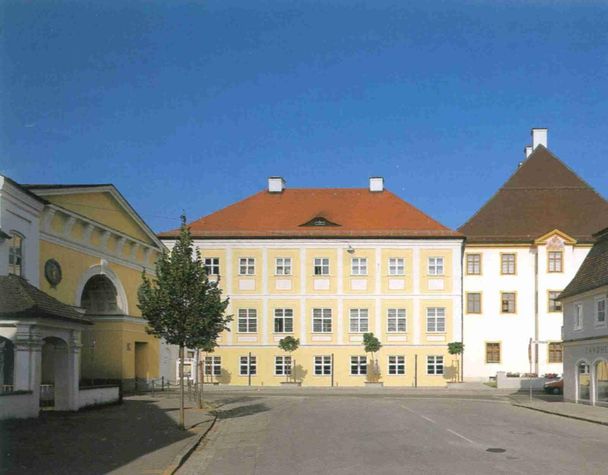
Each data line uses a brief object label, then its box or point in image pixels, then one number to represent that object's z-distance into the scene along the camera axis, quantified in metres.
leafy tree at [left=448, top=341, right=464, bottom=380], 57.22
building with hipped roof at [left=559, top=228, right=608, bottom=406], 35.00
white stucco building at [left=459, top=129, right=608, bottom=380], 59.16
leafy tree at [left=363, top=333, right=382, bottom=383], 57.62
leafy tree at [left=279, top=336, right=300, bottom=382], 57.66
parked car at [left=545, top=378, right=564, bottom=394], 48.82
